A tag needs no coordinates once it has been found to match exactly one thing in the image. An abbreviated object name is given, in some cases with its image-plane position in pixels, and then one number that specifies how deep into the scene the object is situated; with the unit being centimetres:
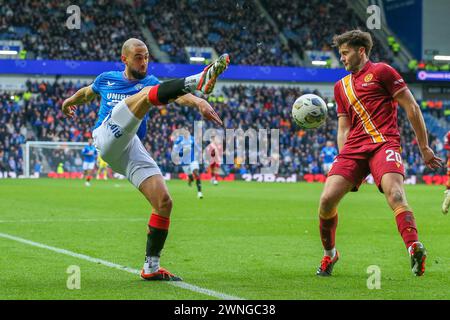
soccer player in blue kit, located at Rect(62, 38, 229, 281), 687
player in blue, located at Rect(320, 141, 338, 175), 3541
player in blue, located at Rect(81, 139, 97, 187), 3359
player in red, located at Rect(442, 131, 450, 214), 1706
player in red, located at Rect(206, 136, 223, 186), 3428
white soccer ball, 820
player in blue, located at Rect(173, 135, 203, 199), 2648
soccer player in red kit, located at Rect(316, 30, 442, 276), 729
